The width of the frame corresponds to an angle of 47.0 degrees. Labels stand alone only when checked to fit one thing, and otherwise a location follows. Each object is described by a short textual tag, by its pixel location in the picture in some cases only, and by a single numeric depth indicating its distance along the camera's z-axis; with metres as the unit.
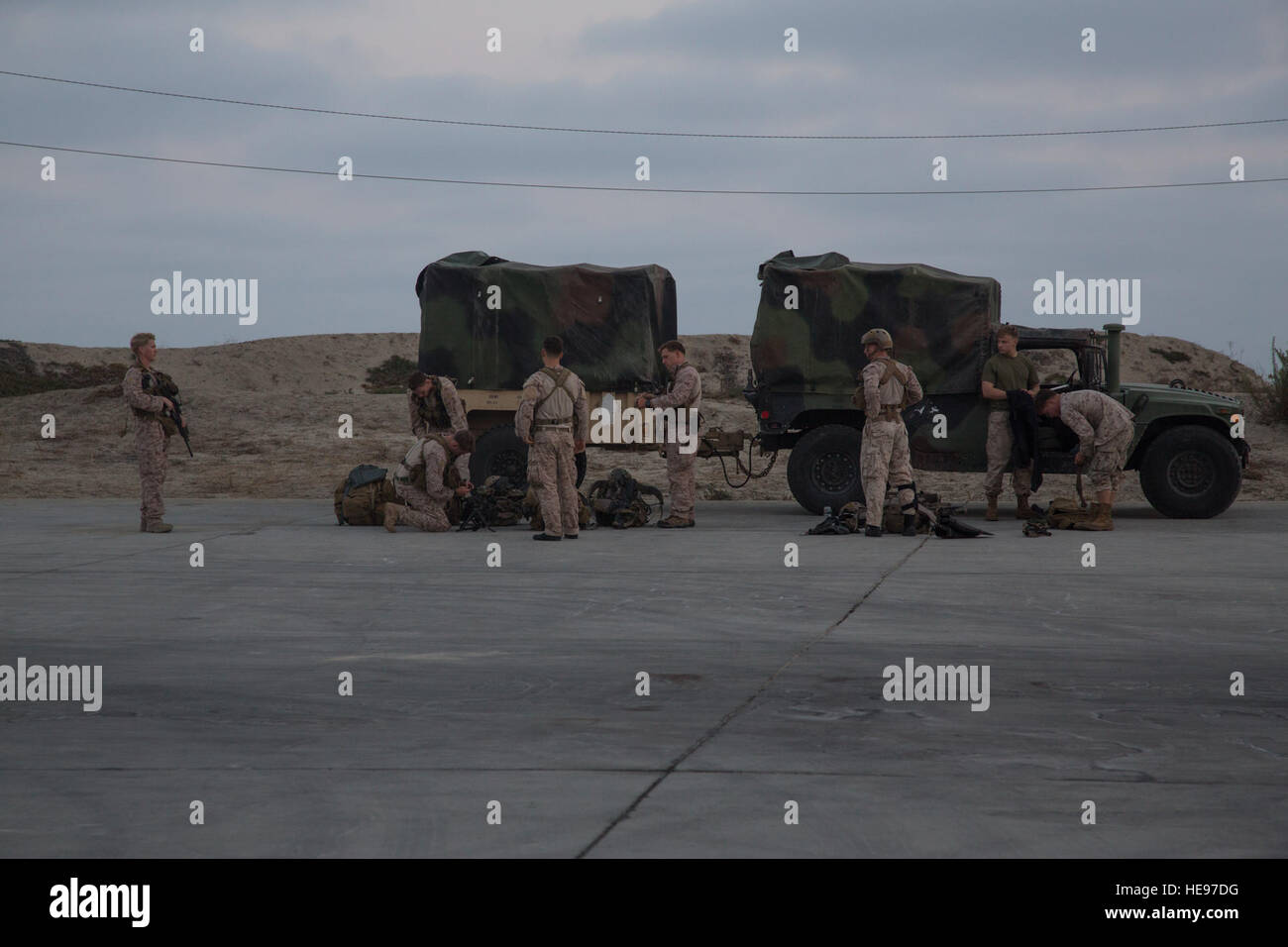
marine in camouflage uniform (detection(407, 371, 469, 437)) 15.21
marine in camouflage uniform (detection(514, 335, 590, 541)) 14.29
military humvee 16.47
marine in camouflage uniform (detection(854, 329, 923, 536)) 14.54
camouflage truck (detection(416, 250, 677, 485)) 18.44
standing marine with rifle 14.56
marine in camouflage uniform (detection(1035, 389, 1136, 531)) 14.88
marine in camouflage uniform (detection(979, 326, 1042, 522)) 15.98
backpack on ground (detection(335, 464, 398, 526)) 16.20
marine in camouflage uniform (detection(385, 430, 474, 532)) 15.15
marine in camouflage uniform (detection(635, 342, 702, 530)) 15.58
